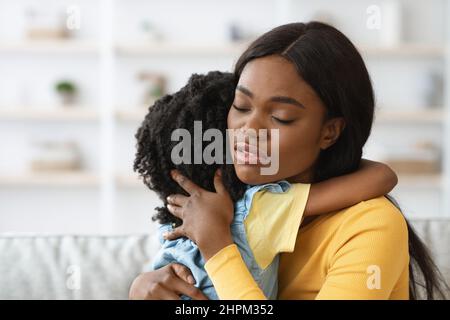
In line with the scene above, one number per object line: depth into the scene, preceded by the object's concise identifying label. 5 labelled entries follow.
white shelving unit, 5.11
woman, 1.69
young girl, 1.72
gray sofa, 2.10
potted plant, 5.23
